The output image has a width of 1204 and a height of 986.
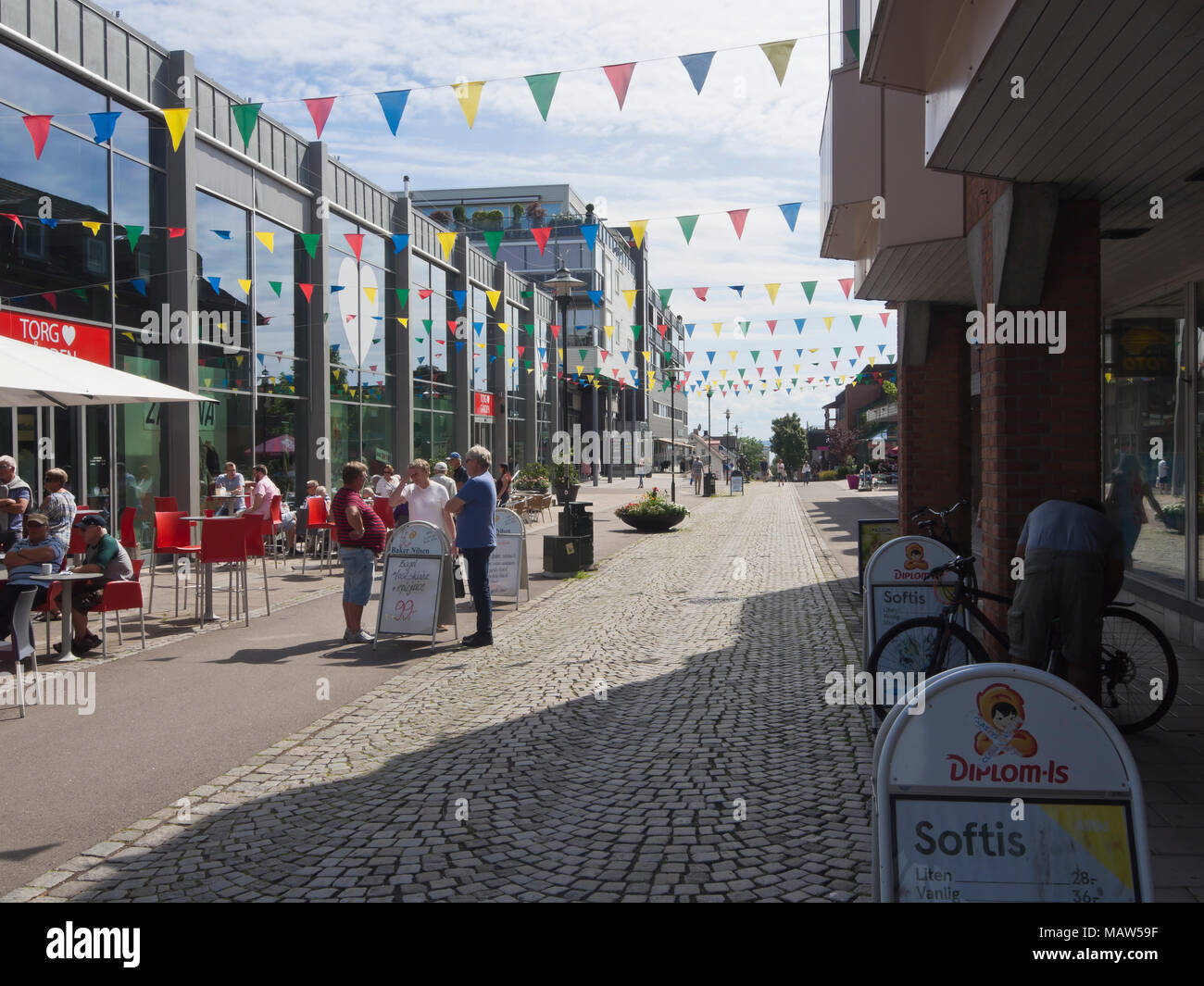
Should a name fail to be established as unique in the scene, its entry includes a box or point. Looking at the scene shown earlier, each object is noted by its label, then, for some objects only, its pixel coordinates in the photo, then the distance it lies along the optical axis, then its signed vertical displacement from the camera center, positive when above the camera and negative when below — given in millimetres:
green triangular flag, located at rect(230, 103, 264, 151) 11453 +4052
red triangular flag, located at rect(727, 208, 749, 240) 13375 +3331
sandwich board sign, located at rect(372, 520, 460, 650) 9625 -1057
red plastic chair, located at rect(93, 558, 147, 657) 8609 -1068
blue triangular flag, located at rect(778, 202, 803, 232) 13233 +3371
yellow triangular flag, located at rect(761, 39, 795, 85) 8812 +3626
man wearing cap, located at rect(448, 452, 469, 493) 15770 -49
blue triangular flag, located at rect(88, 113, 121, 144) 12836 +4451
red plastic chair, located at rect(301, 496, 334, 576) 16578 -764
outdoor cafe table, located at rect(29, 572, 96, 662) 8422 -1147
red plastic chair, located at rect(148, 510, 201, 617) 11539 -733
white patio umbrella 8609 +839
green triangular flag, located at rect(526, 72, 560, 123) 9367 +3548
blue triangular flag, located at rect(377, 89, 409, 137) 9914 +3585
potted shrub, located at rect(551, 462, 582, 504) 30719 -338
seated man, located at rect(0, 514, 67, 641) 8047 -711
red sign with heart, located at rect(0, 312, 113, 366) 13336 +1910
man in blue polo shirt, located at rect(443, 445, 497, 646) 9719 -627
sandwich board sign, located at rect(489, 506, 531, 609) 12508 -1086
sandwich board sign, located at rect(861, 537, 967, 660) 6555 -765
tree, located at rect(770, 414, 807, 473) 97750 +2337
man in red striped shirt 9492 -627
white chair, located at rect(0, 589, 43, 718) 7992 -1294
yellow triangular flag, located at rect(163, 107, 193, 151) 11805 +4160
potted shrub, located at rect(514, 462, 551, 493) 28344 -283
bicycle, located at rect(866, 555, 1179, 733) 5875 -1118
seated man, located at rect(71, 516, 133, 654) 9172 -880
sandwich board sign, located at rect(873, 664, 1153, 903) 2803 -936
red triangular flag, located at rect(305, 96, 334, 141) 10438 +3772
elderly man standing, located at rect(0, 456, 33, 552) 10000 -288
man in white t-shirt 11086 -318
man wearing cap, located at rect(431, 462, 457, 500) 12100 -138
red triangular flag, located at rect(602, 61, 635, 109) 9242 +3612
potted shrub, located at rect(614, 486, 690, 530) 24156 -1098
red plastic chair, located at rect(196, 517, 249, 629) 10180 -708
